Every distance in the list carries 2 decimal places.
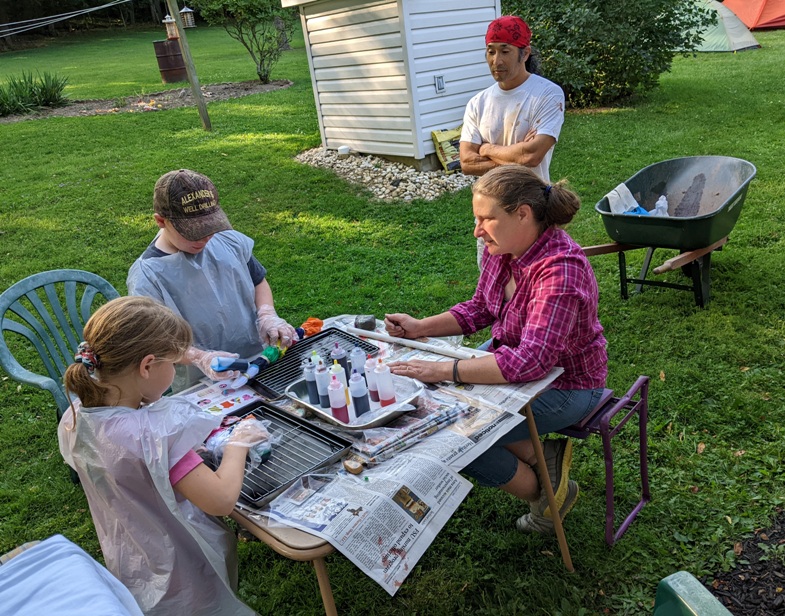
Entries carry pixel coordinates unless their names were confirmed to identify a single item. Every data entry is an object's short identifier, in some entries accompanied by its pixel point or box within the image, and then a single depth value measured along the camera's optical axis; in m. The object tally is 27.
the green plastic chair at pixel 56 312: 3.09
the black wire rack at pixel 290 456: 1.79
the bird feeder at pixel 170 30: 16.06
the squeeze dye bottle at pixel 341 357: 2.28
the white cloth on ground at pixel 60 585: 1.54
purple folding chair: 2.43
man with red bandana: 3.71
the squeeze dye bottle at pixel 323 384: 2.08
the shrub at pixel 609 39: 9.89
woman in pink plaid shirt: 2.17
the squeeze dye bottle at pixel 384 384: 2.08
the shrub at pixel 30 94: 12.20
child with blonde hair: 1.69
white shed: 7.84
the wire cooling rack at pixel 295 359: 2.34
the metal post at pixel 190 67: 9.20
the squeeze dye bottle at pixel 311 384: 2.14
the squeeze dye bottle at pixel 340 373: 2.11
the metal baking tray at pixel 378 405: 1.99
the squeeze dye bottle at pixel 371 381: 2.11
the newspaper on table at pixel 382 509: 1.61
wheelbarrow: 4.07
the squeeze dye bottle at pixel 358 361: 2.26
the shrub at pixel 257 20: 13.83
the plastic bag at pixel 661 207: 4.71
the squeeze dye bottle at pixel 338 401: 2.02
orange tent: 16.59
